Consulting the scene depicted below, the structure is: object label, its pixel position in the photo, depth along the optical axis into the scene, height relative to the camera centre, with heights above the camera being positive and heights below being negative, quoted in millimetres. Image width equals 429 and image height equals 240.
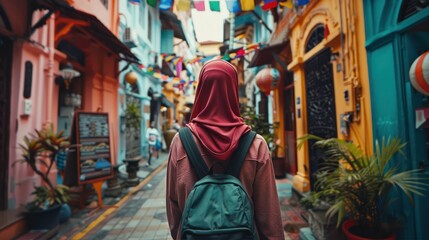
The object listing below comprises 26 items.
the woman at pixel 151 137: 9960 -221
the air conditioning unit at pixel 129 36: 7719 +3262
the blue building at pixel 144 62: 8348 +3355
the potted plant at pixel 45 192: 3623 -951
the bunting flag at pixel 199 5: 5332 +2963
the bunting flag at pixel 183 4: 5426 +3022
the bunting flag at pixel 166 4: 4832 +2712
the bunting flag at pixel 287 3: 4766 +2646
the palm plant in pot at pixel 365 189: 2496 -659
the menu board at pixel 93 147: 4758 -300
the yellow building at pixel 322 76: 3547 +1043
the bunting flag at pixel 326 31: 4176 +1803
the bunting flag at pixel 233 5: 5177 +2860
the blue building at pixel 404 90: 2639 +495
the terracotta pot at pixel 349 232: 2463 -1150
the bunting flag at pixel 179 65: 10473 +3325
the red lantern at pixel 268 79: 6266 +1430
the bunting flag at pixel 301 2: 4486 +2506
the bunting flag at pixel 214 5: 5371 +2970
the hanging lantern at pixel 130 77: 8405 +2029
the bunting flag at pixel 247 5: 4932 +2711
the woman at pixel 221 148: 1351 -106
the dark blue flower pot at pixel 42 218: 3592 -1327
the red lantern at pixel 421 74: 2129 +520
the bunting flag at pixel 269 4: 4465 +2475
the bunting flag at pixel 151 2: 4570 +2594
